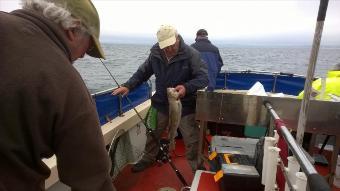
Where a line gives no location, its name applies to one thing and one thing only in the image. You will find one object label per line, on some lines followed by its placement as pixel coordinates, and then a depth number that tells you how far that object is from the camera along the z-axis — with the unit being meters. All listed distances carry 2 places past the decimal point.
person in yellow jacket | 2.76
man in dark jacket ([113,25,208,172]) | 3.38
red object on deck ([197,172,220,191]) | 2.42
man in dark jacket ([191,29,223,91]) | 5.71
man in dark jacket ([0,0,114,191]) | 0.92
